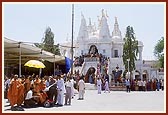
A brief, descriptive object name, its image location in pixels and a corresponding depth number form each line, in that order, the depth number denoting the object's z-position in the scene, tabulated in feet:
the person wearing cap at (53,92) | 47.39
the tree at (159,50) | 212.04
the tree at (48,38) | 172.86
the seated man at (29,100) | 43.75
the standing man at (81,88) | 62.23
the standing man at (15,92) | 42.27
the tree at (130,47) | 165.07
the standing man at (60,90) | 48.06
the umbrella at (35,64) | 58.34
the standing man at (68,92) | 49.93
